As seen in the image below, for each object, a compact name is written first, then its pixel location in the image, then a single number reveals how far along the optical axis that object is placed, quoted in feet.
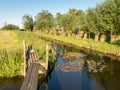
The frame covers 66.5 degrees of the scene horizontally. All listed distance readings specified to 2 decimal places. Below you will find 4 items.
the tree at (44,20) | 167.32
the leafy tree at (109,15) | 60.32
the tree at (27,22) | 190.52
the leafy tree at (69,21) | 109.91
